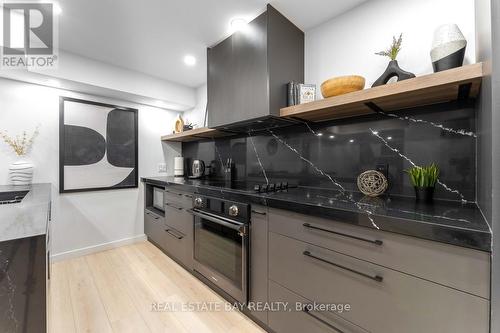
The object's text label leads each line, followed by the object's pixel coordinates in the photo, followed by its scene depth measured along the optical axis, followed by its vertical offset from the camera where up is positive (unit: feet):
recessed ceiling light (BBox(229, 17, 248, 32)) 5.67 +3.99
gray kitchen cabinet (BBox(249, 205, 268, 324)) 4.61 -2.12
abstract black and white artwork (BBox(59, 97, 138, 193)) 7.97 +0.84
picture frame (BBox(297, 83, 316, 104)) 5.26 +1.86
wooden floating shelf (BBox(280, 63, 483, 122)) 3.11 +1.29
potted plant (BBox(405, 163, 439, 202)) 3.87 -0.28
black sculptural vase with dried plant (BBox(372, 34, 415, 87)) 3.99 +1.89
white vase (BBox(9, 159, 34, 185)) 6.75 -0.19
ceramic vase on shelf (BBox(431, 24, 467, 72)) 3.41 +1.96
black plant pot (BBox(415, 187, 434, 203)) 3.88 -0.52
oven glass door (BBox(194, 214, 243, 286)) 5.16 -2.25
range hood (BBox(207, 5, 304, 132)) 5.28 +2.67
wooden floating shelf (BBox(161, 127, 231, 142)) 7.93 +1.35
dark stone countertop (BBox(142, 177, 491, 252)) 2.42 -0.69
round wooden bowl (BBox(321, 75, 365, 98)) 4.43 +1.76
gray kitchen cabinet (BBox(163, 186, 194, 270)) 6.84 -2.13
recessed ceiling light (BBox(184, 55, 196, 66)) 7.66 +4.02
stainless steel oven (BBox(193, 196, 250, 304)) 4.98 -2.07
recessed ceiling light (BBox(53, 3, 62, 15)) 5.08 +3.91
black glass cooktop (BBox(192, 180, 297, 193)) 5.22 -0.60
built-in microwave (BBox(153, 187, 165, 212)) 8.84 -1.44
